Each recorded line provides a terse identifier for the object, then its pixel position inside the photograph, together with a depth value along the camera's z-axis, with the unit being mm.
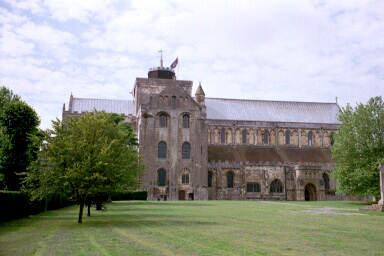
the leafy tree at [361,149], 49688
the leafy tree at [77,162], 23500
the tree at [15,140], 33625
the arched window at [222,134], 80312
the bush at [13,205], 25938
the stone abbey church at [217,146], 69312
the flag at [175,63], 79812
